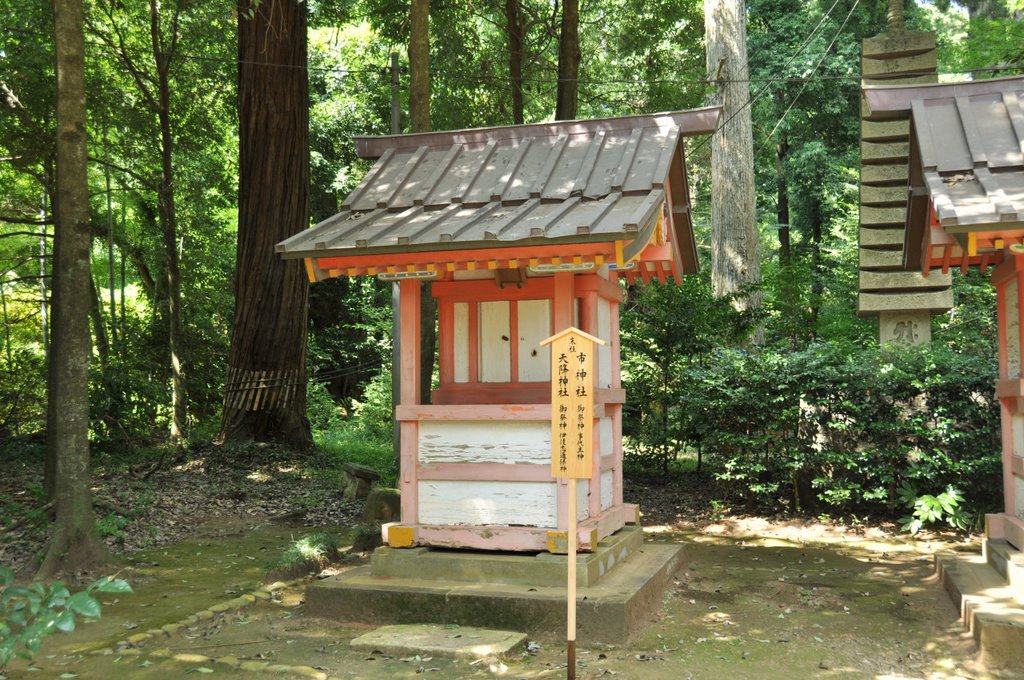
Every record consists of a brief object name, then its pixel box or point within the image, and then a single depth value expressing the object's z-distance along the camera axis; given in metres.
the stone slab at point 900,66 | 11.43
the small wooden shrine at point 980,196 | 5.73
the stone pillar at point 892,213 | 11.46
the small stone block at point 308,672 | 5.28
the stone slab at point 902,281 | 11.46
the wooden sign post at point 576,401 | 5.44
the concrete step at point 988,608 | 5.48
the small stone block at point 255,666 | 5.38
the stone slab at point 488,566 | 6.48
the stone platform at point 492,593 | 6.07
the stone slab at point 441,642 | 5.70
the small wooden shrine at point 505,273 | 6.37
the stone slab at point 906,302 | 11.46
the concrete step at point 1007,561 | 6.24
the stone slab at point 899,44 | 11.39
